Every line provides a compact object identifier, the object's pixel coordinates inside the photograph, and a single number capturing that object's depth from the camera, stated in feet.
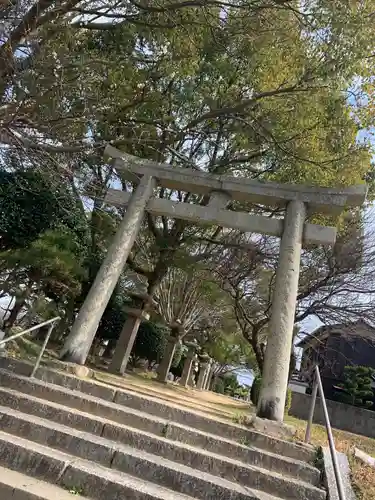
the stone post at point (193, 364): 60.23
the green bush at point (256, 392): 39.99
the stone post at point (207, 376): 72.59
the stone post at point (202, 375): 70.63
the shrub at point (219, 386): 104.88
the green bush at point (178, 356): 54.71
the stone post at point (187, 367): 54.83
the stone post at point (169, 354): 39.60
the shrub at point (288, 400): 39.60
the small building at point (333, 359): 66.46
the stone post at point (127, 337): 32.07
